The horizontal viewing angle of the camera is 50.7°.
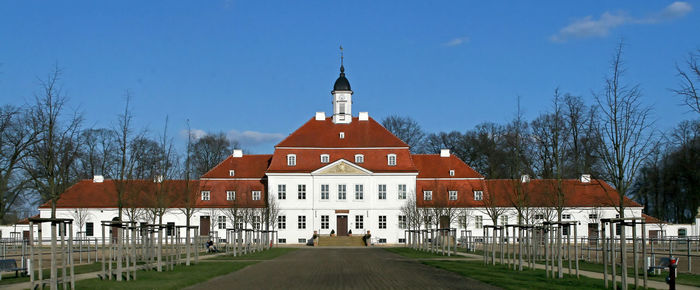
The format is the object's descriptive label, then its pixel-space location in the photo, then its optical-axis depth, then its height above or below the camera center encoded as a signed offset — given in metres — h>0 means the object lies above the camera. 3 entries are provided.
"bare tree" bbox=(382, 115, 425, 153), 92.69 +5.49
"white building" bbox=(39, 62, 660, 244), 69.62 -1.73
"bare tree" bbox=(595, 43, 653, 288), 25.44 +0.58
